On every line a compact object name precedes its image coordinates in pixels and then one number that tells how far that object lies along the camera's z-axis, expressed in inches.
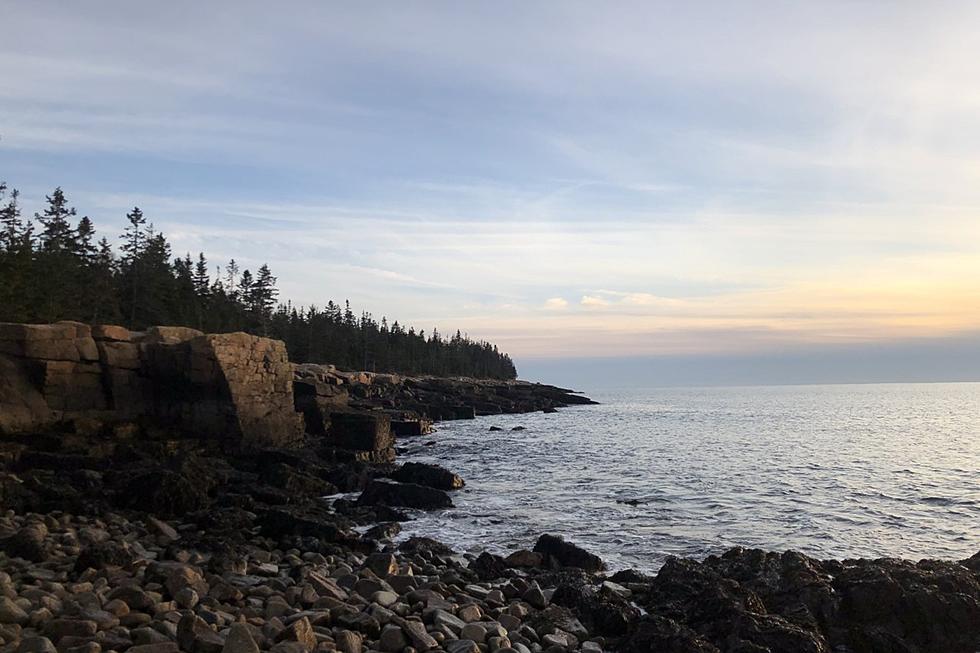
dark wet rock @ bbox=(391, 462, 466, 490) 880.9
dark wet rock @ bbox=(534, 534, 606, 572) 519.5
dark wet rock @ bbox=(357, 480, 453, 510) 763.4
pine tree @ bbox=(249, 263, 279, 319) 3095.5
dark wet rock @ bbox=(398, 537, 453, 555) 537.6
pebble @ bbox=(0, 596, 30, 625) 268.1
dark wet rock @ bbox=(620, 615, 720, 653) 319.6
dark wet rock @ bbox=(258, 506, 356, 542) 542.6
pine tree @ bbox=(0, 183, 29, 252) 1664.6
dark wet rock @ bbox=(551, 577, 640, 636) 364.5
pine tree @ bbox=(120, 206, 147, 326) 2026.3
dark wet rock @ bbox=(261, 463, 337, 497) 784.3
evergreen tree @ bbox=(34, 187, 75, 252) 1975.9
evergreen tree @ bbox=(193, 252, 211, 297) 2645.2
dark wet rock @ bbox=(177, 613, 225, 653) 253.1
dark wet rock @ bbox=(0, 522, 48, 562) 390.0
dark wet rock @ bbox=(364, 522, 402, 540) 598.2
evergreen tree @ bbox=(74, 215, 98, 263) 2065.7
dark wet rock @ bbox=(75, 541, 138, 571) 366.9
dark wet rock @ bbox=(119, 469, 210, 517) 592.1
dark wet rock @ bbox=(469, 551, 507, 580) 479.2
